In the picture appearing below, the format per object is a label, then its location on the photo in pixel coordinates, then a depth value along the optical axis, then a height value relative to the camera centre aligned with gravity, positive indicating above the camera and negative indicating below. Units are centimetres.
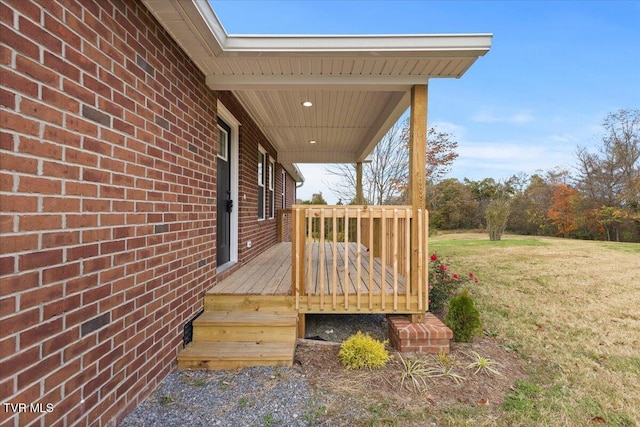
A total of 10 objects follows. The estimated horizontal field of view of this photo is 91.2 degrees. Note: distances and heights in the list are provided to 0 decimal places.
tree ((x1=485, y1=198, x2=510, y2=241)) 1439 -9
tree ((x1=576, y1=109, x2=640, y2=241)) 1666 +235
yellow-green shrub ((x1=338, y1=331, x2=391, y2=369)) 274 -124
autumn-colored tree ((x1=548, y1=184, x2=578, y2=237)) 1942 +42
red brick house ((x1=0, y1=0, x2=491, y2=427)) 135 +26
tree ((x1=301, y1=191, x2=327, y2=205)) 1612 +86
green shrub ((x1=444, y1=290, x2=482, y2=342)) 328 -110
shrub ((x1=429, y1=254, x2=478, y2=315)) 437 -102
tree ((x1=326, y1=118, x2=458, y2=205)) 1166 +170
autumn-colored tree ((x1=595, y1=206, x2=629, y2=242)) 1641 -7
